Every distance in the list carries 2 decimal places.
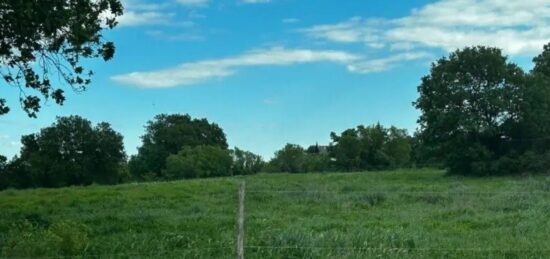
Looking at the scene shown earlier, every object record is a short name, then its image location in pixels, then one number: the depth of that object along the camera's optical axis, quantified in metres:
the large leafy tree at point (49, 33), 11.31
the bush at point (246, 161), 86.50
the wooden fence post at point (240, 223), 7.69
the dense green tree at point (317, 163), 73.33
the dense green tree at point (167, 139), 87.69
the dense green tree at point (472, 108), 43.06
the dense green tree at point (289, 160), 80.25
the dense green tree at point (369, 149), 70.25
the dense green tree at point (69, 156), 70.75
